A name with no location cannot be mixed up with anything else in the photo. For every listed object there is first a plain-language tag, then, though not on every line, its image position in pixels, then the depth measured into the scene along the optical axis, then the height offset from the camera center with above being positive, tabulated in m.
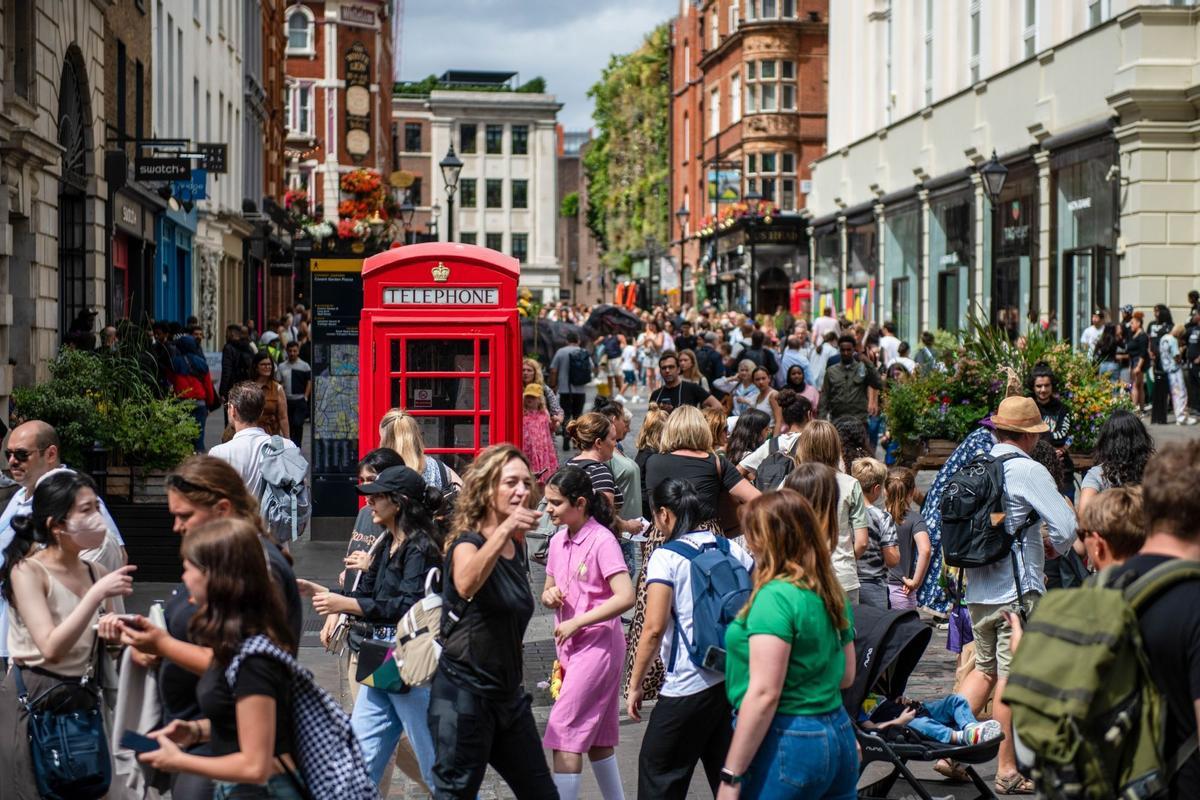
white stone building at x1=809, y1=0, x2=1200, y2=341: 25.75 +3.54
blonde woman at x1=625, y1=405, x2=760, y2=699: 8.93 -0.63
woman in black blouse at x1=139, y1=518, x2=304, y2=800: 4.55 -0.88
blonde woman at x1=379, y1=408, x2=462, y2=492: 9.43 -0.52
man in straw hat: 8.26 -1.05
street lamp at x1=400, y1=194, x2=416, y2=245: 45.51 +3.66
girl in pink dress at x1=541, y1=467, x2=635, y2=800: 7.09 -1.21
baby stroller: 7.21 -1.41
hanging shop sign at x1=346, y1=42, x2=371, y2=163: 82.00 +11.46
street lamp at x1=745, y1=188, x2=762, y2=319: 52.19 +4.31
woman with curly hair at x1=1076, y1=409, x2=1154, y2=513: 8.73 -0.54
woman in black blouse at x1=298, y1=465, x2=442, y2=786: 6.94 -1.02
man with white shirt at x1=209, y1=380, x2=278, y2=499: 9.91 -0.55
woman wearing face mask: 6.17 -0.89
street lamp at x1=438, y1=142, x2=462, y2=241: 31.14 +3.24
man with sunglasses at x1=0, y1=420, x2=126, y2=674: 7.31 -0.51
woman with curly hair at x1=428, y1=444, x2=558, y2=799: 6.21 -1.09
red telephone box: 13.69 -0.03
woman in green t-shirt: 5.42 -1.03
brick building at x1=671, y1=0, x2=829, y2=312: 63.75 +7.88
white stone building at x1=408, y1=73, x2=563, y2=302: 112.06 +11.39
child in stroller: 7.40 -1.61
